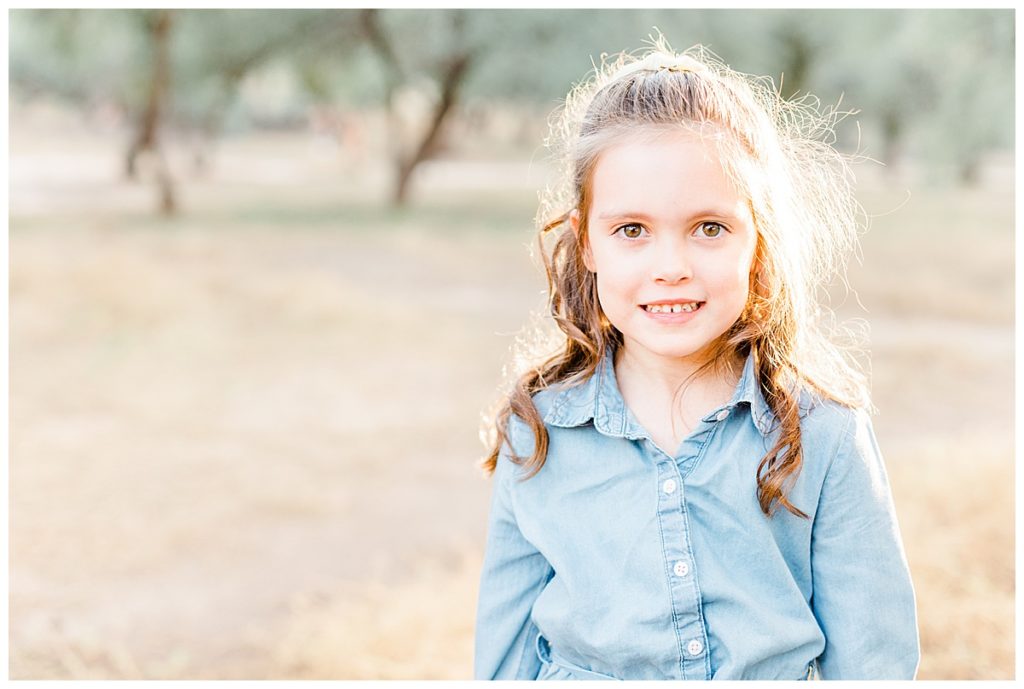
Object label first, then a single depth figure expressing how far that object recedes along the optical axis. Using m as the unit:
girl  1.20
